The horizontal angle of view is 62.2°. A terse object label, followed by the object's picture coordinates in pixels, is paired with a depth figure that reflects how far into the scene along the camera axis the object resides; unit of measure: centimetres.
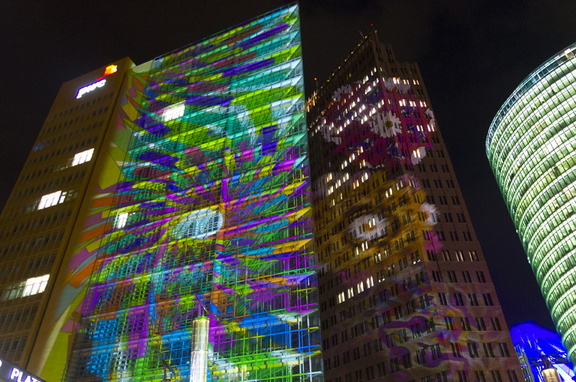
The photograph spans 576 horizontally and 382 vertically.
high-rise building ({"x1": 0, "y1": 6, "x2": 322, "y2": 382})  4144
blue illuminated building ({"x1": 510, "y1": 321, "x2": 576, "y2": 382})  9144
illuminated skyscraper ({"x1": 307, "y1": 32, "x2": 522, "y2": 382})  6275
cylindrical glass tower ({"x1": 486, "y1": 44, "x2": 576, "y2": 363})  9106
